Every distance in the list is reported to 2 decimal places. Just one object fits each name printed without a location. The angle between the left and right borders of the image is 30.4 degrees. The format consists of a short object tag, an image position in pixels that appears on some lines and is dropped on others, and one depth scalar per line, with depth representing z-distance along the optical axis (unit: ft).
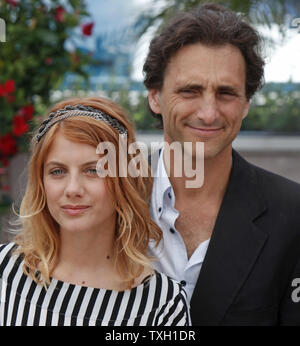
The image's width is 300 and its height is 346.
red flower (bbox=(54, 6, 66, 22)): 14.80
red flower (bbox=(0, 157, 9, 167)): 14.93
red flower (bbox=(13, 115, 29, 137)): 14.19
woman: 5.98
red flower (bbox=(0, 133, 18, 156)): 14.52
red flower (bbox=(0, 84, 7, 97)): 13.84
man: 7.29
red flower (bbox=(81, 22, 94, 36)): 14.67
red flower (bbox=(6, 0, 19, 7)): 14.25
